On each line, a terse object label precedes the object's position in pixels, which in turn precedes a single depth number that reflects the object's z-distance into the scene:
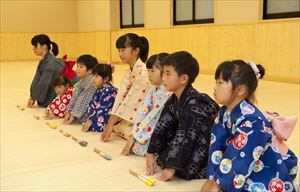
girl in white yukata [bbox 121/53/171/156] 2.78
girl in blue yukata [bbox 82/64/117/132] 3.73
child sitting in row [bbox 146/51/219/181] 2.33
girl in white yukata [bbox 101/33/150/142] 3.27
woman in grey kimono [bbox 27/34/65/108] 5.12
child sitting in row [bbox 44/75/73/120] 4.46
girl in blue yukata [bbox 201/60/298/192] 1.83
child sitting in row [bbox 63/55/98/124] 4.00
